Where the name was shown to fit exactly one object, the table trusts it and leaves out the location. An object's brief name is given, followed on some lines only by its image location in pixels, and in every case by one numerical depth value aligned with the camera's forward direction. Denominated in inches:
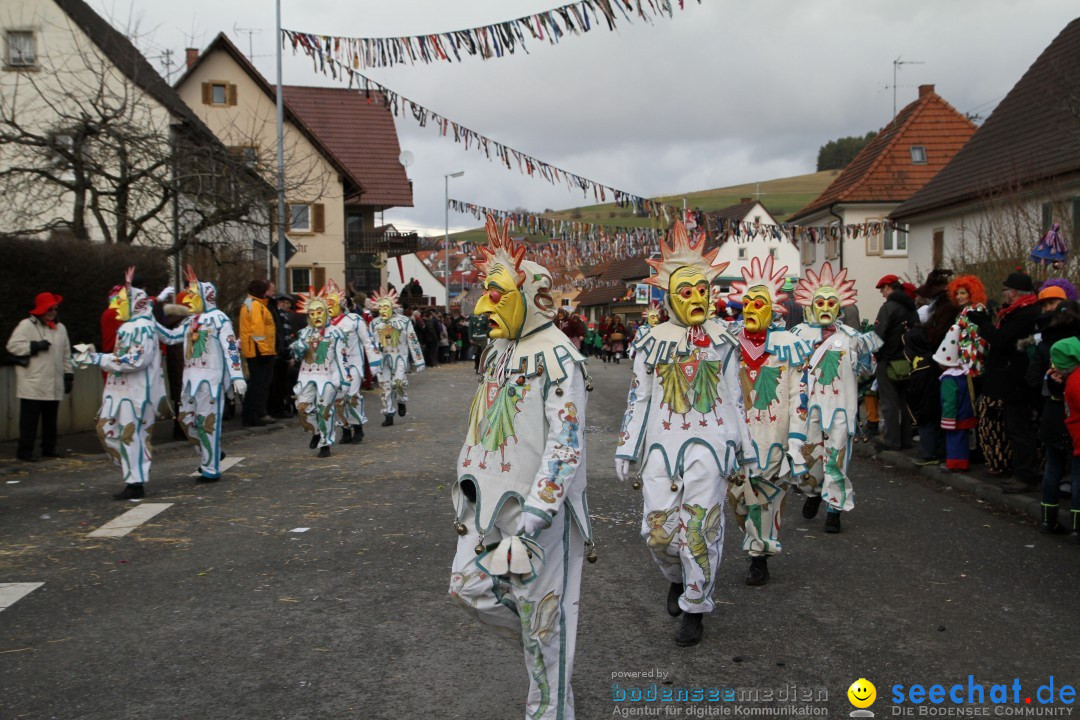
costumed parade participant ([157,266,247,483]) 429.1
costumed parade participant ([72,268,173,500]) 401.1
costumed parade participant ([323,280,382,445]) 532.7
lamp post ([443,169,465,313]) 1785.4
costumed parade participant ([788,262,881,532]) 331.0
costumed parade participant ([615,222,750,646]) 228.2
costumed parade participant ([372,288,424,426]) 675.4
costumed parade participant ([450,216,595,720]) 162.9
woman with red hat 501.4
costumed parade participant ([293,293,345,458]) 509.7
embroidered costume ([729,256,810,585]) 276.4
